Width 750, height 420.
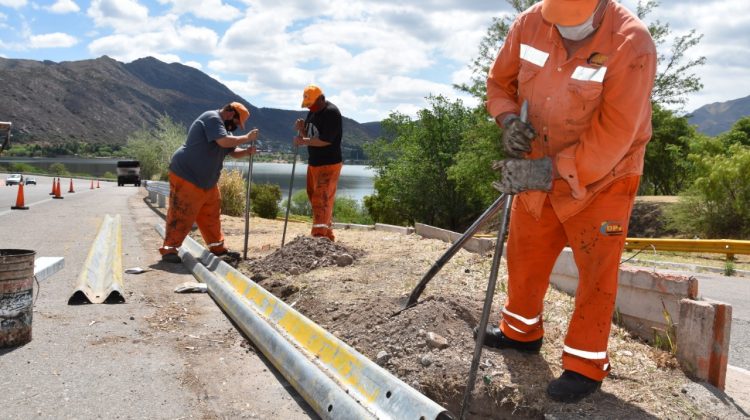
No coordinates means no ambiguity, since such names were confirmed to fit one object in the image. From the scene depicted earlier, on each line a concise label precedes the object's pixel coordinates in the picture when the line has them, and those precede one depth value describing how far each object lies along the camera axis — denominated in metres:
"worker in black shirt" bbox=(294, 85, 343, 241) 8.30
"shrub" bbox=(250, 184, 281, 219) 26.91
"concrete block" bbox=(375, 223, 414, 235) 11.44
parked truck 49.28
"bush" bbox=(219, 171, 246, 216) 17.94
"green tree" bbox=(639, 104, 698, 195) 27.33
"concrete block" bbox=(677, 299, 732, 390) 3.60
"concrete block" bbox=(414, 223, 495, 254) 7.71
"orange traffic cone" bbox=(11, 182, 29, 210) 16.20
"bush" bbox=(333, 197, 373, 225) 50.75
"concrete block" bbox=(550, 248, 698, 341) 4.10
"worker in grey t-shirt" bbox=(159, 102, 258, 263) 7.97
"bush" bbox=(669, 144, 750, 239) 17.16
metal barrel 4.06
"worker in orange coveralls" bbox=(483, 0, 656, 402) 3.18
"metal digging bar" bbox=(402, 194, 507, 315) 4.16
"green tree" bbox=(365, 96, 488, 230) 41.06
